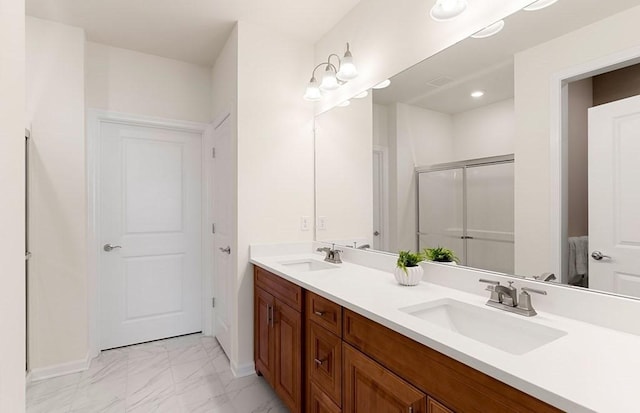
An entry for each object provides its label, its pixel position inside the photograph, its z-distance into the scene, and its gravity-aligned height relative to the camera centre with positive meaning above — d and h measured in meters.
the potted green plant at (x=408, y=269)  1.55 -0.31
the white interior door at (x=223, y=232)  2.63 -0.22
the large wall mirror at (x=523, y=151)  1.05 +0.23
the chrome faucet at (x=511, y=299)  1.15 -0.35
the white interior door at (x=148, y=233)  2.86 -0.24
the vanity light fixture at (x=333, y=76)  2.07 +0.87
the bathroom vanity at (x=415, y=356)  0.72 -0.43
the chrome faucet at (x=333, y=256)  2.24 -0.35
